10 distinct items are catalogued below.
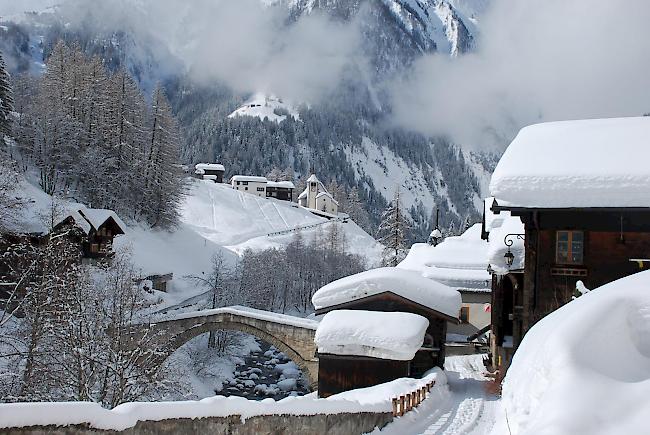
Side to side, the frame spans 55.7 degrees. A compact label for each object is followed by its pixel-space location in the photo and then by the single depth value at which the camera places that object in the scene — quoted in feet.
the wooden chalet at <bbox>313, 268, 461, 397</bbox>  75.72
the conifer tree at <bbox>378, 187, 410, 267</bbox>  215.72
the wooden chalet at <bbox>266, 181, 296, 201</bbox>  442.50
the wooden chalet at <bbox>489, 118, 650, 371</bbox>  53.72
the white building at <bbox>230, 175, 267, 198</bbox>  450.30
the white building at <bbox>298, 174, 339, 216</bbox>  421.59
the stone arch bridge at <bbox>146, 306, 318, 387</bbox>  124.67
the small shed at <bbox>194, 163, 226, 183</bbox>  484.83
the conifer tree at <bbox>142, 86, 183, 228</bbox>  212.64
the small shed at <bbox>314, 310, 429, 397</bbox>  74.02
